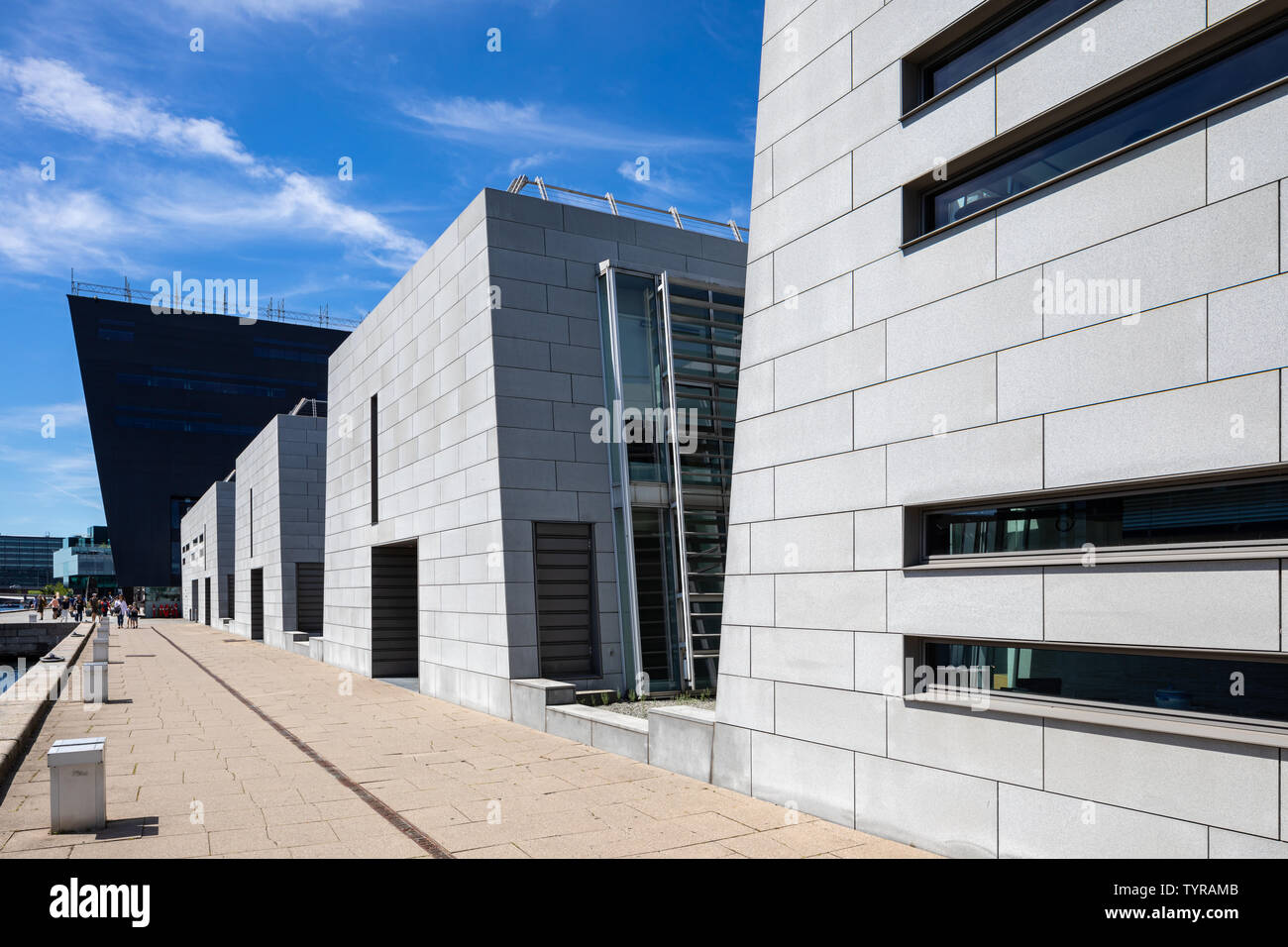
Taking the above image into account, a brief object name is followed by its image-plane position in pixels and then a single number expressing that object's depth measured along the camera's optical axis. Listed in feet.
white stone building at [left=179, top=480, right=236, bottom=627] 166.40
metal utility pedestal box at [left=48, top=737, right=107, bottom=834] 24.94
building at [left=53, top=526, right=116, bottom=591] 414.00
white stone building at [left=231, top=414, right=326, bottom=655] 104.01
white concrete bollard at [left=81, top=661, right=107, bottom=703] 55.01
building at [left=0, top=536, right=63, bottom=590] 626.64
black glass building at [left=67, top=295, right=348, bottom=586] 301.22
